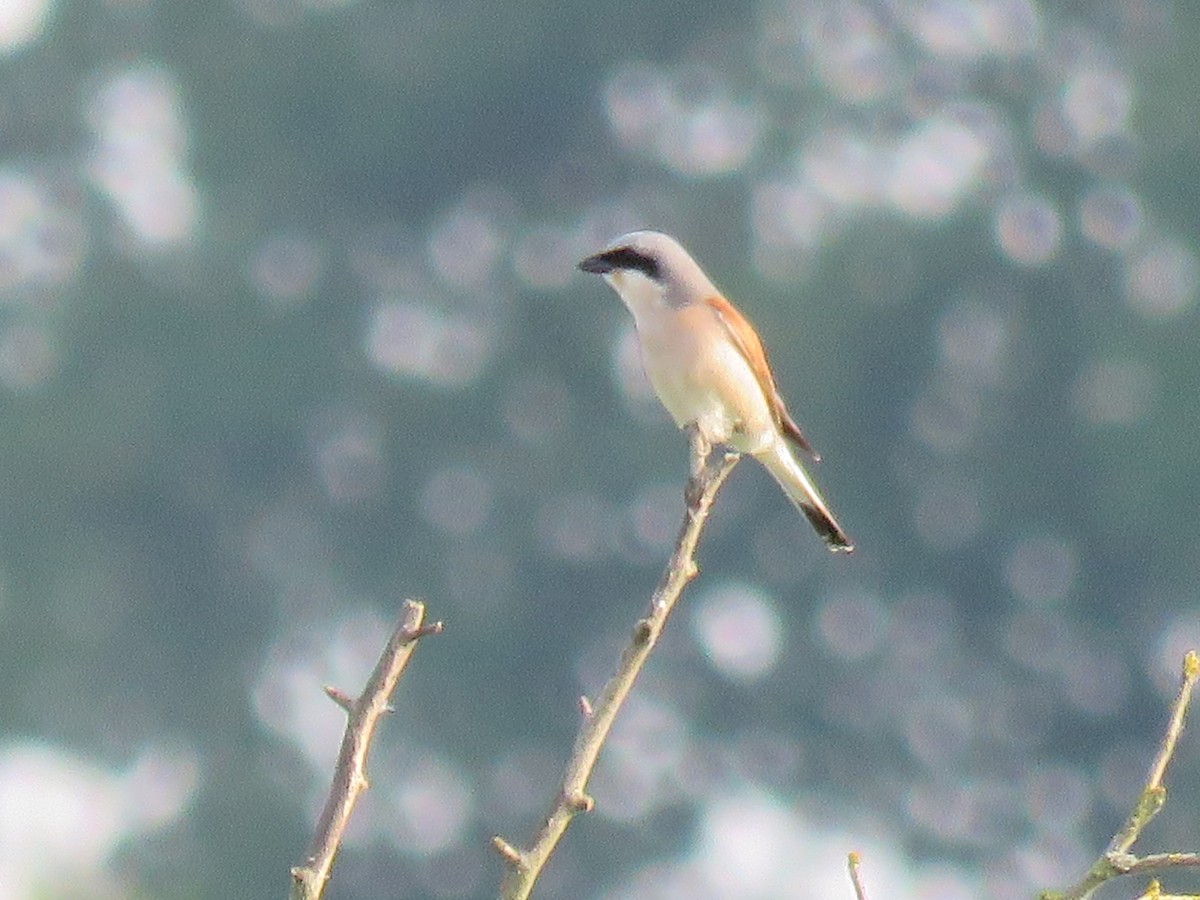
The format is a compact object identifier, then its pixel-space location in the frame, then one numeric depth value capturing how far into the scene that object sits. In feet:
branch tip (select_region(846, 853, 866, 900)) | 17.21
